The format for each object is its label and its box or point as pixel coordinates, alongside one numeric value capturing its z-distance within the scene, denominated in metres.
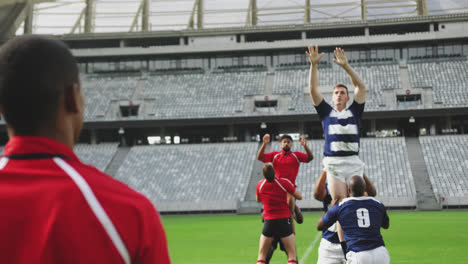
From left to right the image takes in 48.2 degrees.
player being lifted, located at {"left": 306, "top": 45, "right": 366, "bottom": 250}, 8.02
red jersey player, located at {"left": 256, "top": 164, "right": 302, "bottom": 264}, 10.09
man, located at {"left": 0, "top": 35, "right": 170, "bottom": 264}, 1.64
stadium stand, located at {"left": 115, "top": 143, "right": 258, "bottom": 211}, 40.38
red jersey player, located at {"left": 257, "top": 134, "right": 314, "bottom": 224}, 11.97
